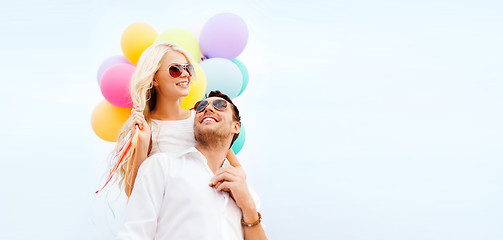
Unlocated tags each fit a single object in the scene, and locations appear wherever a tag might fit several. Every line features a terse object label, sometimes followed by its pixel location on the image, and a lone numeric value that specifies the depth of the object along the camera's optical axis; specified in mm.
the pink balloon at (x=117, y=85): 2646
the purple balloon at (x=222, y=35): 3342
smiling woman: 2150
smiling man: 1694
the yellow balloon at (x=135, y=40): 3168
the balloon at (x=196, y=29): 3688
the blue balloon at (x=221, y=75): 3172
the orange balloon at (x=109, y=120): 2895
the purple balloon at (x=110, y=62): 3413
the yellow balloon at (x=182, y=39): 3125
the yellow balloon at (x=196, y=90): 2704
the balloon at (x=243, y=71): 3910
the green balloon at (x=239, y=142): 3422
